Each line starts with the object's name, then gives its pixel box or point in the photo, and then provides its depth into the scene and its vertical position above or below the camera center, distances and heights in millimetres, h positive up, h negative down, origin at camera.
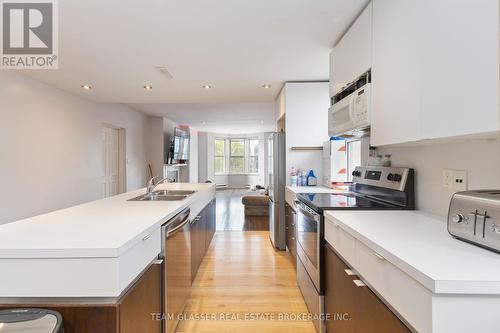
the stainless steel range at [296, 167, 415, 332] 1822 -271
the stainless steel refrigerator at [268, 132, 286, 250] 3877 -288
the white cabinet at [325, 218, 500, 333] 765 -421
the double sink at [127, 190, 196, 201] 2594 -296
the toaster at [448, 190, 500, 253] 946 -194
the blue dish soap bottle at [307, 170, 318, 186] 3617 -179
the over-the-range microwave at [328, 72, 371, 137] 1898 +407
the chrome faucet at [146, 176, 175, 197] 2777 -232
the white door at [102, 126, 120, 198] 5715 +124
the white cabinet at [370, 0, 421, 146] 1350 +491
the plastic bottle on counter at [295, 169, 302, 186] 3641 -179
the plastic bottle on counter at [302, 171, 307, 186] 3639 -193
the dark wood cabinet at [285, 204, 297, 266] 2980 -790
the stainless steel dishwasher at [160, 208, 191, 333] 1751 -716
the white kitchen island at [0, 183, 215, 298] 1114 -385
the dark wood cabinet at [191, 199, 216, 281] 2669 -777
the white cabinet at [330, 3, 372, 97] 1902 +850
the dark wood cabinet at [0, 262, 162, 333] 1113 -603
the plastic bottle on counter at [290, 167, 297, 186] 3645 -156
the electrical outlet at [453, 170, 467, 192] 1377 -78
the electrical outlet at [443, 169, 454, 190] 1473 -76
